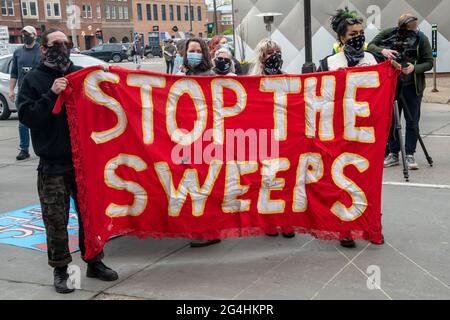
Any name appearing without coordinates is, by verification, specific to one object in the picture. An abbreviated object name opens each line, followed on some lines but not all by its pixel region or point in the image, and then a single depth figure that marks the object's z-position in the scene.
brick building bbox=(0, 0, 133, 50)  66.62
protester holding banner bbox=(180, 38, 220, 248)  5.34
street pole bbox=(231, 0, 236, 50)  21.79
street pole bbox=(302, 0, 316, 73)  12.80
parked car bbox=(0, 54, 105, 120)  13.51
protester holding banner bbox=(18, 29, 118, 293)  3.98
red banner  4.48
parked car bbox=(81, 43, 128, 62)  50.91
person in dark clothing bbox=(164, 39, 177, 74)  24.42
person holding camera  6.57
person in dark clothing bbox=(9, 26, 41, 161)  8.80
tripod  5.99
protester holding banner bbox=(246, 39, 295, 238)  5.29
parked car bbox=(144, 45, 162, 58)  60.28
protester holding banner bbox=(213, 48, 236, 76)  5.61
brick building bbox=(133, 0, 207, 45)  84.31
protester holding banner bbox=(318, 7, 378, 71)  5.06
